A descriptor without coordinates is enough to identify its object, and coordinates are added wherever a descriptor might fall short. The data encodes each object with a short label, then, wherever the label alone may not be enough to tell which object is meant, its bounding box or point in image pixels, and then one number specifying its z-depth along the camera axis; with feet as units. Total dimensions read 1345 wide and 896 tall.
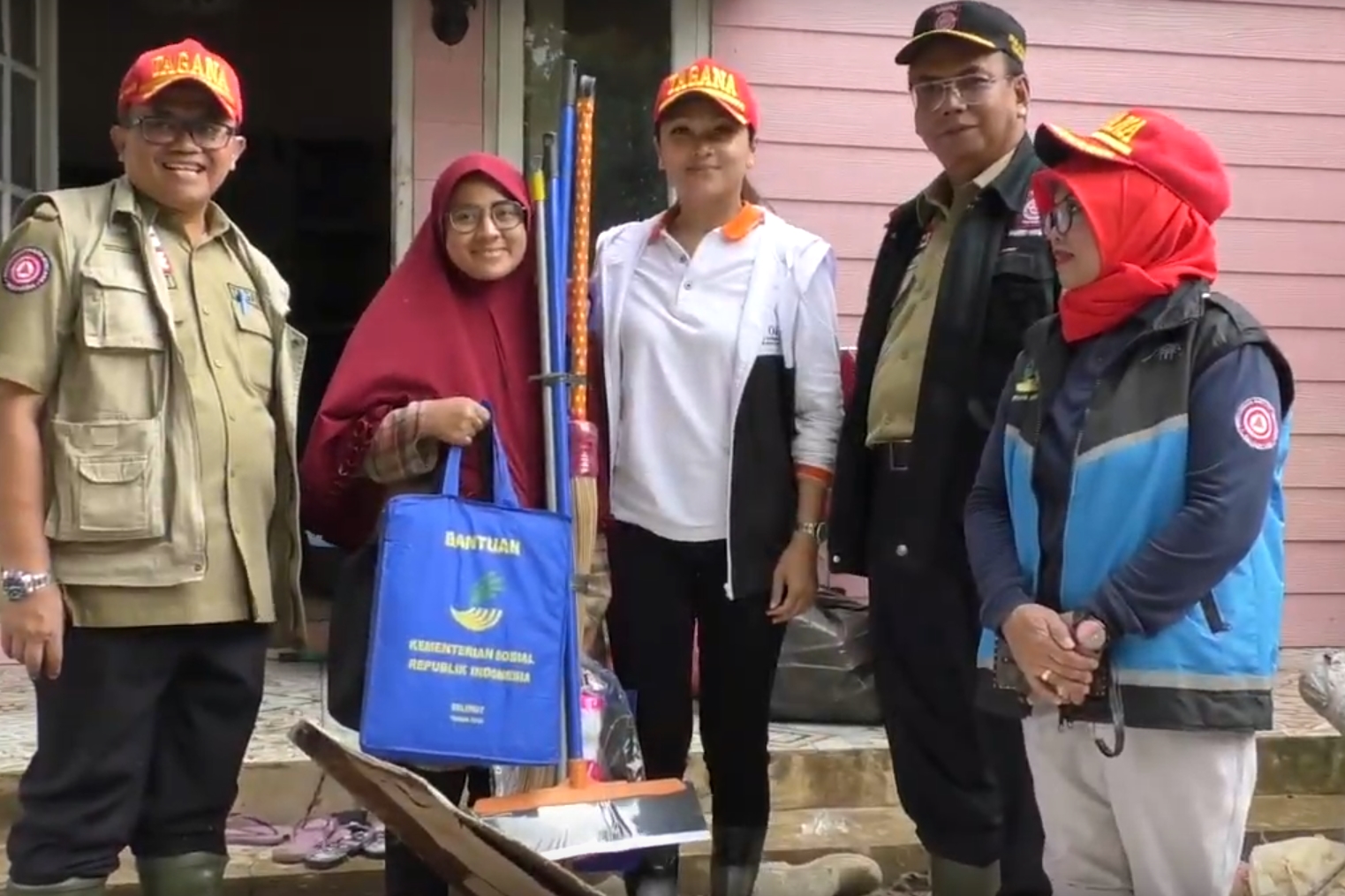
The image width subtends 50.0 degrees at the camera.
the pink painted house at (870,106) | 14.28
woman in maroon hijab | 8.03
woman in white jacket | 8.56
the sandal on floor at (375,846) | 10.91
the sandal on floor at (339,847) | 10.68
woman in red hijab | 6.21
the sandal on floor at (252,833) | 11.05
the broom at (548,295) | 8.23
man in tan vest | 7.29
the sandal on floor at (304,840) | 10.77
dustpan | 8.02
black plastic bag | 13.14
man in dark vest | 7.90
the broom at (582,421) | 8.53
